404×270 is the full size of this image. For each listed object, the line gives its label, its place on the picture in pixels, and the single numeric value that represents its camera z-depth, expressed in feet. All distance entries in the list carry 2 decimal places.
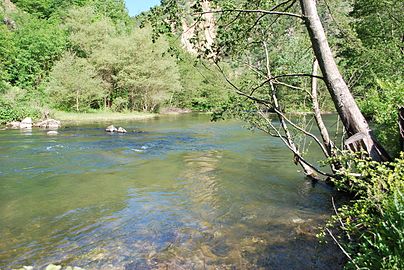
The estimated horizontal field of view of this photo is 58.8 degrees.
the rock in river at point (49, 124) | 105.50
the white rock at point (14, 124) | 104.36
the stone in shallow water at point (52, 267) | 6.29
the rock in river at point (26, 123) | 103.71
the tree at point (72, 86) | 143.13
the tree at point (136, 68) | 159.26
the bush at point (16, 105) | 110.73
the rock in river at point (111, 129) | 96.43
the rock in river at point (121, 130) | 95.14
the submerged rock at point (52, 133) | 87.85
